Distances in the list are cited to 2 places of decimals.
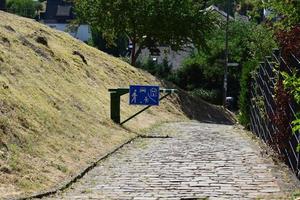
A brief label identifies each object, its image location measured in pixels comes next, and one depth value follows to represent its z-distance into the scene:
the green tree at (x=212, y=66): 46.00
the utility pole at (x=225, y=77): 40.22
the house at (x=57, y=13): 114.14
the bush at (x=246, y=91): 16.99
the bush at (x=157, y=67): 46.88
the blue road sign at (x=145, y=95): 16.73
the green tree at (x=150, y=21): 33.81
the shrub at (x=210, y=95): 44.66
